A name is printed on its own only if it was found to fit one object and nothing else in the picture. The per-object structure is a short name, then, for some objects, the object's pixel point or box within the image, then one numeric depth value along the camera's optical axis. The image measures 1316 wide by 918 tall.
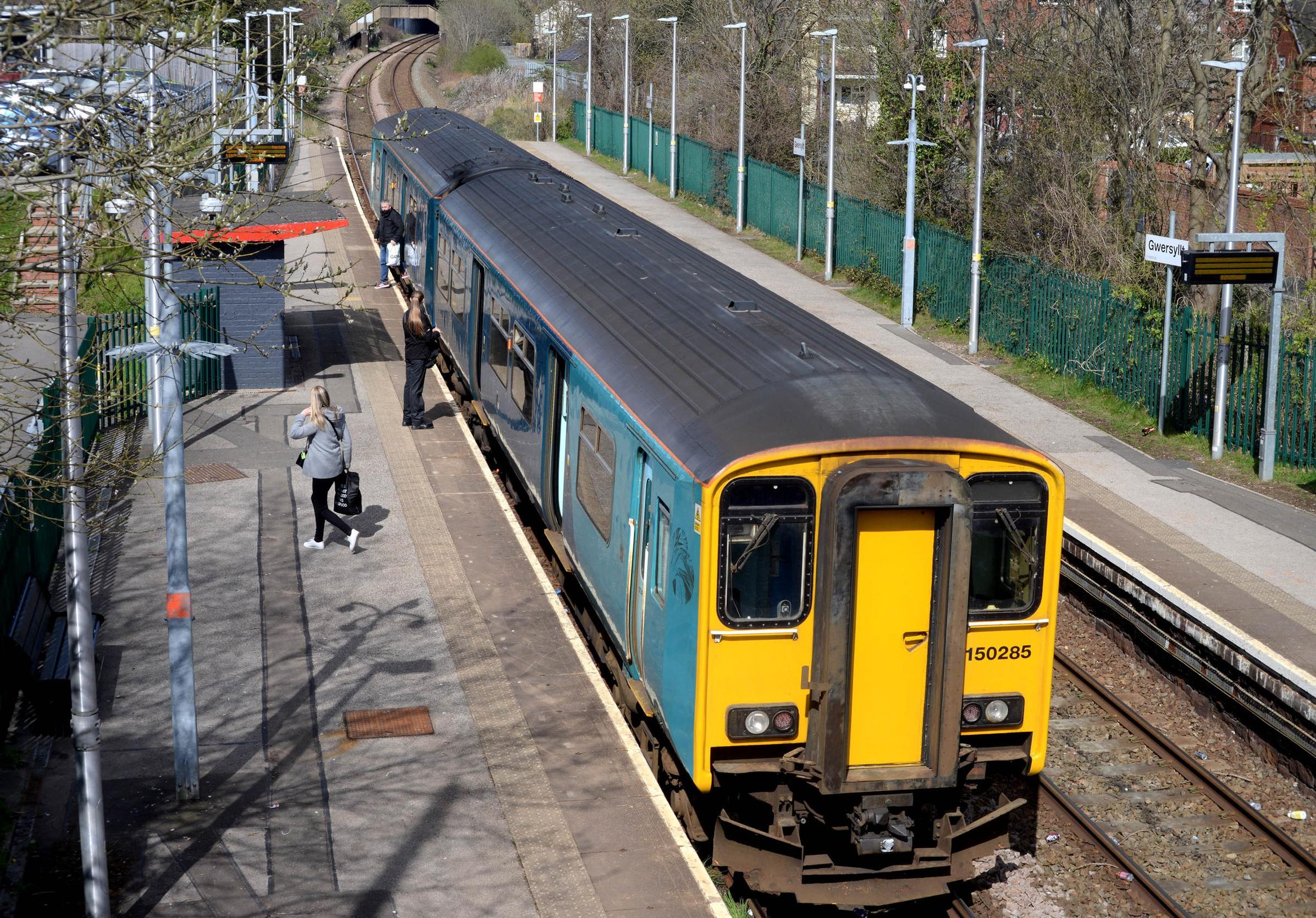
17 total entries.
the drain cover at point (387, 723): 10.02
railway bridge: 97.44
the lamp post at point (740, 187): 34.75
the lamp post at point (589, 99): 48.31
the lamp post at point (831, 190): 28.50
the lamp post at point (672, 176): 40.22
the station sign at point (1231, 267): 16.70
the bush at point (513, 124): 55.94
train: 7.34
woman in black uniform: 17.09
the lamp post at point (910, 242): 25.23
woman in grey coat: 13.29
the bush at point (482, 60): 74.62
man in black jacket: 24.02
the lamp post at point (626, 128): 43.84
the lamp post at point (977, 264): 22.58
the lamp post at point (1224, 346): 17.41
